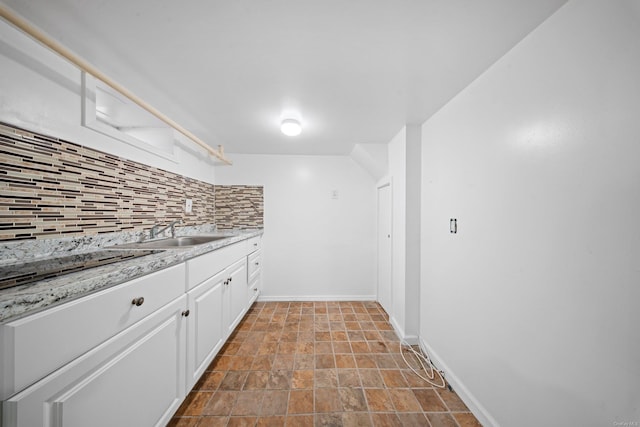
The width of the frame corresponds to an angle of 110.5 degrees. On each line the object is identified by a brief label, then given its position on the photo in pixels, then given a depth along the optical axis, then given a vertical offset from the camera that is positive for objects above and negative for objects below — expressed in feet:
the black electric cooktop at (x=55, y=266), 2.37 -0.73
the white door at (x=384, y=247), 8.68 -1.42
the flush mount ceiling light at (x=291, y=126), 6.41 +2.50
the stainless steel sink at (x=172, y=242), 5.15 -0.88
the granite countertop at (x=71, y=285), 1.94 -0.79
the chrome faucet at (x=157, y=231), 6.19 -0.56
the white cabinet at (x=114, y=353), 1.99 -1.75
